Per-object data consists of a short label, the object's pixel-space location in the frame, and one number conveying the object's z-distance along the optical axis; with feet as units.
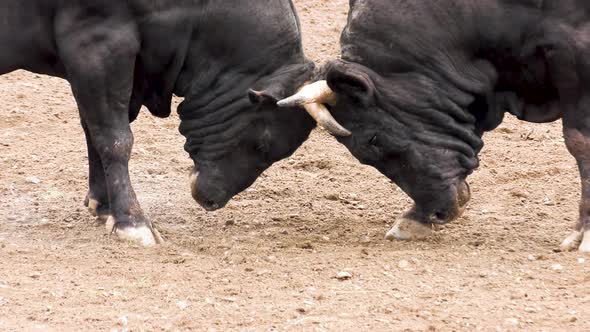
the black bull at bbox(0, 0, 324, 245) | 52.85
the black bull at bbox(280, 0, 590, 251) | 51.47
